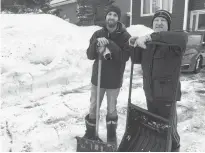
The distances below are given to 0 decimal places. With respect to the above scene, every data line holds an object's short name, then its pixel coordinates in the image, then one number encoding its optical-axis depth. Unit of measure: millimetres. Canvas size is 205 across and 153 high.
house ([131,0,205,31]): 13703
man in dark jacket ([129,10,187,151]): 2521
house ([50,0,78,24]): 25000
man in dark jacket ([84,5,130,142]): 3197
